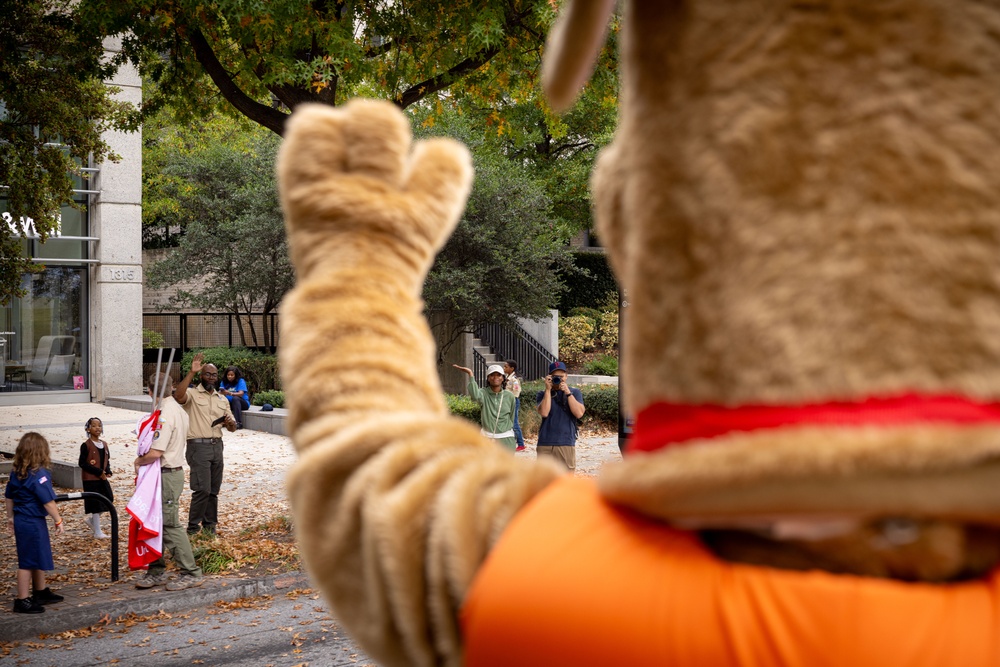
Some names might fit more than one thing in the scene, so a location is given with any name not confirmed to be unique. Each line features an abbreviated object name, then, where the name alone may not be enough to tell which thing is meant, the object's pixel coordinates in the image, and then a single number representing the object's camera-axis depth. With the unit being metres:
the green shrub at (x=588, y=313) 27.69
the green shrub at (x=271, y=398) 21.39
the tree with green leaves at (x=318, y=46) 8.59
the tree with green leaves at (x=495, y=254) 20.73
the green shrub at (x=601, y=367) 24.69
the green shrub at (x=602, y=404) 19.84
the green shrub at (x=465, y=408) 17.72
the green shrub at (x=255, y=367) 24.39
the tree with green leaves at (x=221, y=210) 24.59
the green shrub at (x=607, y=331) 27.06
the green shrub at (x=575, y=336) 26.11
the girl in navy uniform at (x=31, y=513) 7.62
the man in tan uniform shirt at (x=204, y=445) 9.97
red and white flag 8.32
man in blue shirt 11.04
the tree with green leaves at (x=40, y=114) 11.23
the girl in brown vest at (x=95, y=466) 9.70
